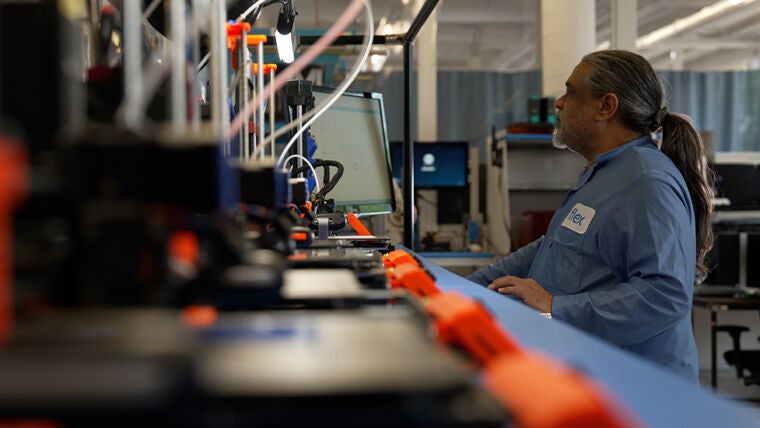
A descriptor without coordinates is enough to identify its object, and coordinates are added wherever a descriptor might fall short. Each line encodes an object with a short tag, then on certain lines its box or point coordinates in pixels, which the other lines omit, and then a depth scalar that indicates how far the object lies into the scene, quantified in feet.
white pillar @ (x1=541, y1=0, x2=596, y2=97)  17.53
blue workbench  1.73
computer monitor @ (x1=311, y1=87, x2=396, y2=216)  8.50
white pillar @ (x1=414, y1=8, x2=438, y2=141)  21.66
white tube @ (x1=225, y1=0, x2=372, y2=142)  3.38
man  5.28
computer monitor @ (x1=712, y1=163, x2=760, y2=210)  15.06
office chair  11.06
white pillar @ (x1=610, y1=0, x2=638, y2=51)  21.04
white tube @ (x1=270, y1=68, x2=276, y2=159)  5.72
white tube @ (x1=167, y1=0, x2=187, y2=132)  2.43
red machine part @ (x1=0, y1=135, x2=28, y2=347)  1.39
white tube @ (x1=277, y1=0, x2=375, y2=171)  4.59
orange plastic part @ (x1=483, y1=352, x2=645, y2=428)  1.18
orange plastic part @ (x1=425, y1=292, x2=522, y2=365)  1.86
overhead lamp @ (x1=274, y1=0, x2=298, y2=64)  6.24
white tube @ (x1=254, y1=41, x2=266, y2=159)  5.00
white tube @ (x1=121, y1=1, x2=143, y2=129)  2.11
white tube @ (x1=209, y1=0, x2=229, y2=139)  3.33
